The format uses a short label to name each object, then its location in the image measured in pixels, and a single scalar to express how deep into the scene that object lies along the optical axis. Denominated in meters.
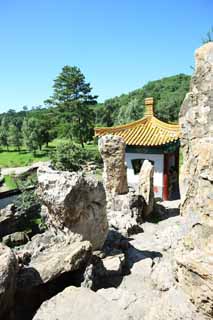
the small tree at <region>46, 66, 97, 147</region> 30.64
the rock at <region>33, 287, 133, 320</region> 2.59
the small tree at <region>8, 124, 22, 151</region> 44.72
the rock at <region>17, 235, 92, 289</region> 3.78
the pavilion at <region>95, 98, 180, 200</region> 11.99
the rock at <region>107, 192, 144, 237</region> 8.20
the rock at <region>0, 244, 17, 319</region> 3.14
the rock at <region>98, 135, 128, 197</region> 9.70
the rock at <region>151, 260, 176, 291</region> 3.73
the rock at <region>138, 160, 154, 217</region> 9.56
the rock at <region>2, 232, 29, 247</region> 10.09
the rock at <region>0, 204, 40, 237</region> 11.55
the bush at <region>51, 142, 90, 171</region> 13.61
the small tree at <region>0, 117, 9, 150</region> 46.12
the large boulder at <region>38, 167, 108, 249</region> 5.40
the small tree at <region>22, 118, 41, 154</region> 37.41
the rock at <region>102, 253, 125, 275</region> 5.10
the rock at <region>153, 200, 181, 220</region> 9.86
